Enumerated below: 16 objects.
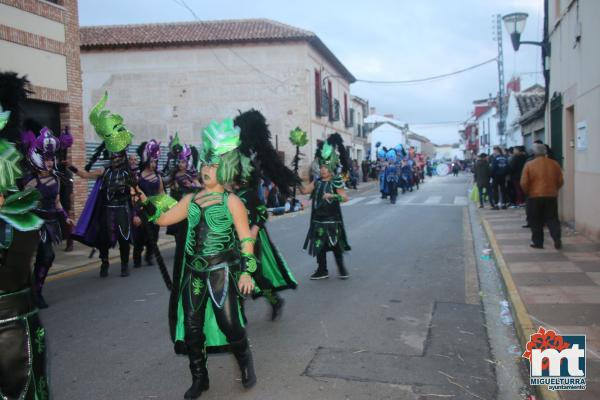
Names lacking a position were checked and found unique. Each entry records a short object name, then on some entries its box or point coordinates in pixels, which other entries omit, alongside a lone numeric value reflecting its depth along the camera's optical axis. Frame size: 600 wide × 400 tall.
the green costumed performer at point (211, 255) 3.88
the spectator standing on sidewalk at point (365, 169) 42.69
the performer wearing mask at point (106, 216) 8.39
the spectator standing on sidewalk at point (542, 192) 9.67
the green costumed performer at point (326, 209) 7.80
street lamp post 13.62
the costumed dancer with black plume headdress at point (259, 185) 5.56
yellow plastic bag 21.37
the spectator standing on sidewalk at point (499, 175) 17.22
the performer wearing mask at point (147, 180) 9.31
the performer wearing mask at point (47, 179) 7.27
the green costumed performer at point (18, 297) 2.62
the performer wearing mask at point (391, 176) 21.56
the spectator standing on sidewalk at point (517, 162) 16.14
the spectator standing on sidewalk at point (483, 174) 17.98
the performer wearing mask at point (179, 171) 10.30
